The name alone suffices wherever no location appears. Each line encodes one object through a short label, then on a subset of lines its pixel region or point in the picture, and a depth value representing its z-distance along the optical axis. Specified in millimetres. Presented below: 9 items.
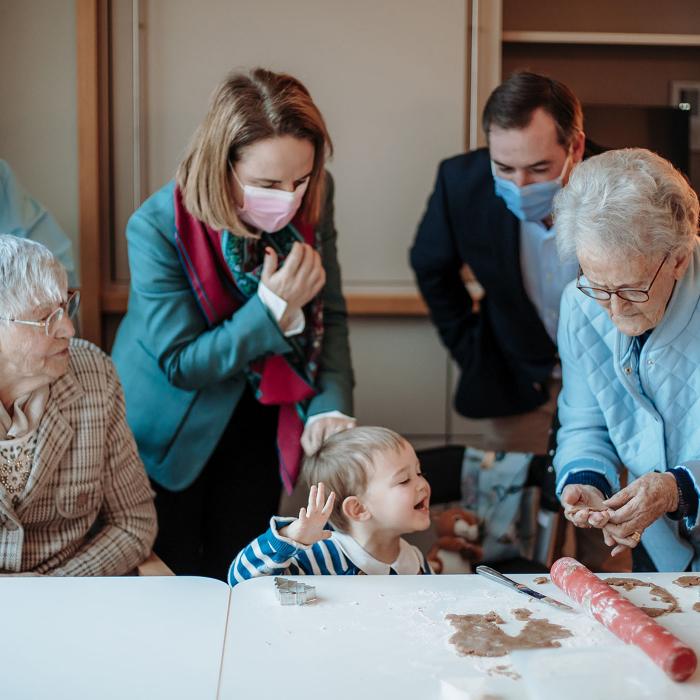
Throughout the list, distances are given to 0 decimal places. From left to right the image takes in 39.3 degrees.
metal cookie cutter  1426
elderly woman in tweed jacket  1759
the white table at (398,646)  1172
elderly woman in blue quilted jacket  1578
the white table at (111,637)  1182
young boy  1840
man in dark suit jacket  2236
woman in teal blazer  2025
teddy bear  2656
